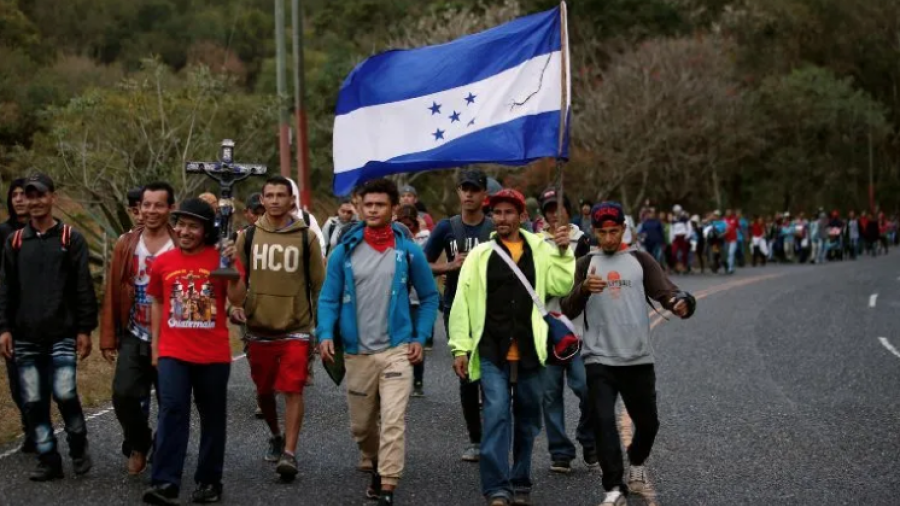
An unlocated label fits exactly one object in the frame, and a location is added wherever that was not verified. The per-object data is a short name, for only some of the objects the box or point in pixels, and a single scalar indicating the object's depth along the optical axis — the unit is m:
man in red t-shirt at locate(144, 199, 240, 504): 7.44
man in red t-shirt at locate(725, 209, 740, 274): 36.06
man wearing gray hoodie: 7.46
